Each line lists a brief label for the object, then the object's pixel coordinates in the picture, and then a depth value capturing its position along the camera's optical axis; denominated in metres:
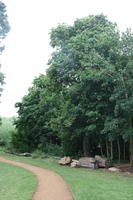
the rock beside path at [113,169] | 11.93
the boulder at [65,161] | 13.88
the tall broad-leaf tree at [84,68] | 12.65
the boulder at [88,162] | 12.91
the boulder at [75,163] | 13.29
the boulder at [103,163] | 13.03
